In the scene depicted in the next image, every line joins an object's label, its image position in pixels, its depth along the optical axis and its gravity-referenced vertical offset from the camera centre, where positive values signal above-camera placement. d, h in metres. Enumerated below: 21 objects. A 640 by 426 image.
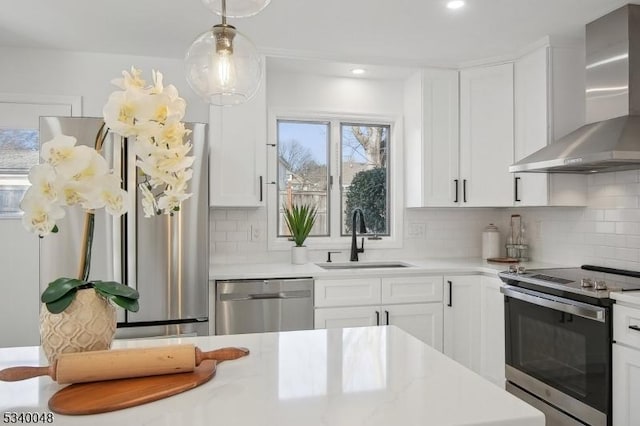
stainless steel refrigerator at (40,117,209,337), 2.61 -0.19
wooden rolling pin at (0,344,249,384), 0.98 -0.32
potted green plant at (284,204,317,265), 3.43 -0.09
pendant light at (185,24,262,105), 1.38 +0.46
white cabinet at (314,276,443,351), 3.04 -0.59
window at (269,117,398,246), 3.73 +0.36
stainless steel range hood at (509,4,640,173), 2.45 +0.65
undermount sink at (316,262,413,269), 3.53 -0.38
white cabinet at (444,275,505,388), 3.23 -0.72
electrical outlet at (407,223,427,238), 3.88 -0.11
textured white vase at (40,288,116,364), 1.04 -0.25
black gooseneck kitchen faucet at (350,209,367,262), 3.61 -0.12
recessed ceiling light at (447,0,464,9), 2.50 +1.16
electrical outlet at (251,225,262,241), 3.58 -0.13
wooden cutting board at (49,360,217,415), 0.90 -0.36
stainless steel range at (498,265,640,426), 2.26 -0.66
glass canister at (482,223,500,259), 3.76 -0.21
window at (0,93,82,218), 3.22 +0.54
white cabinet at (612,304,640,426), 2.10 -0.68
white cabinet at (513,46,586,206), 3.08 +0.71
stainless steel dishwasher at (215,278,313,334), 2.89 -0.56
